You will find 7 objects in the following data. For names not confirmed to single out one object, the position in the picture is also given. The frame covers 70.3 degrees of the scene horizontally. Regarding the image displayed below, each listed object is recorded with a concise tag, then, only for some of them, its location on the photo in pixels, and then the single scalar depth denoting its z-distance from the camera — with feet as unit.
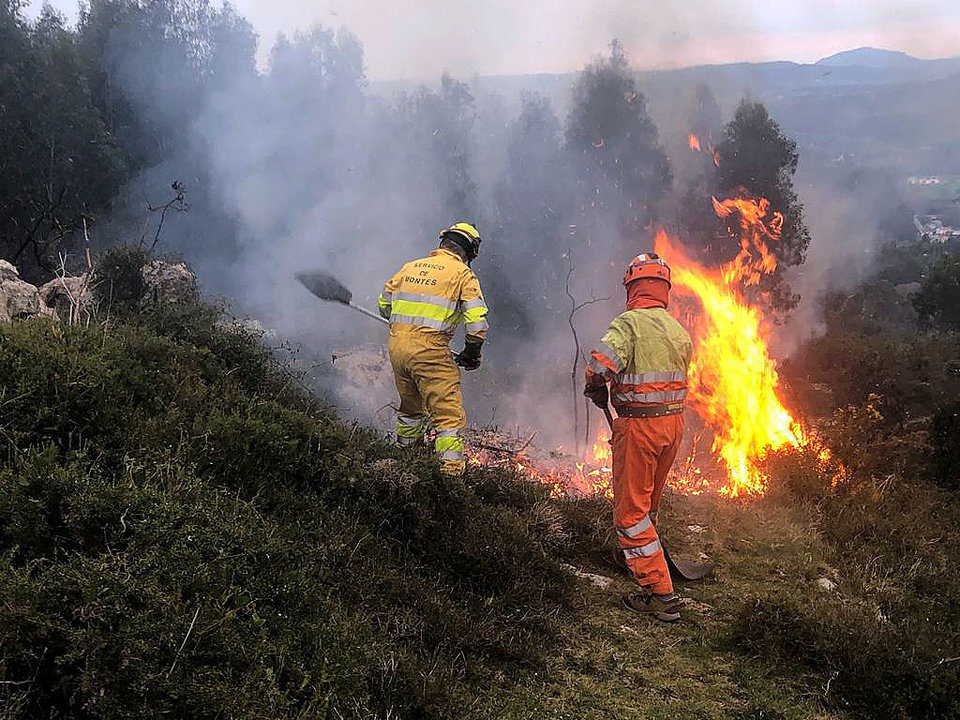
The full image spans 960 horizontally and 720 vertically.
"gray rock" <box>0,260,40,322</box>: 20.04
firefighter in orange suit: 14.16
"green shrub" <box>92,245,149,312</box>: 24.17
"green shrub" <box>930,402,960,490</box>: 22.62
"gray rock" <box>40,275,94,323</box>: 21.70
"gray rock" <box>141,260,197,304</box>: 24.62
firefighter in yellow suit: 17.48
